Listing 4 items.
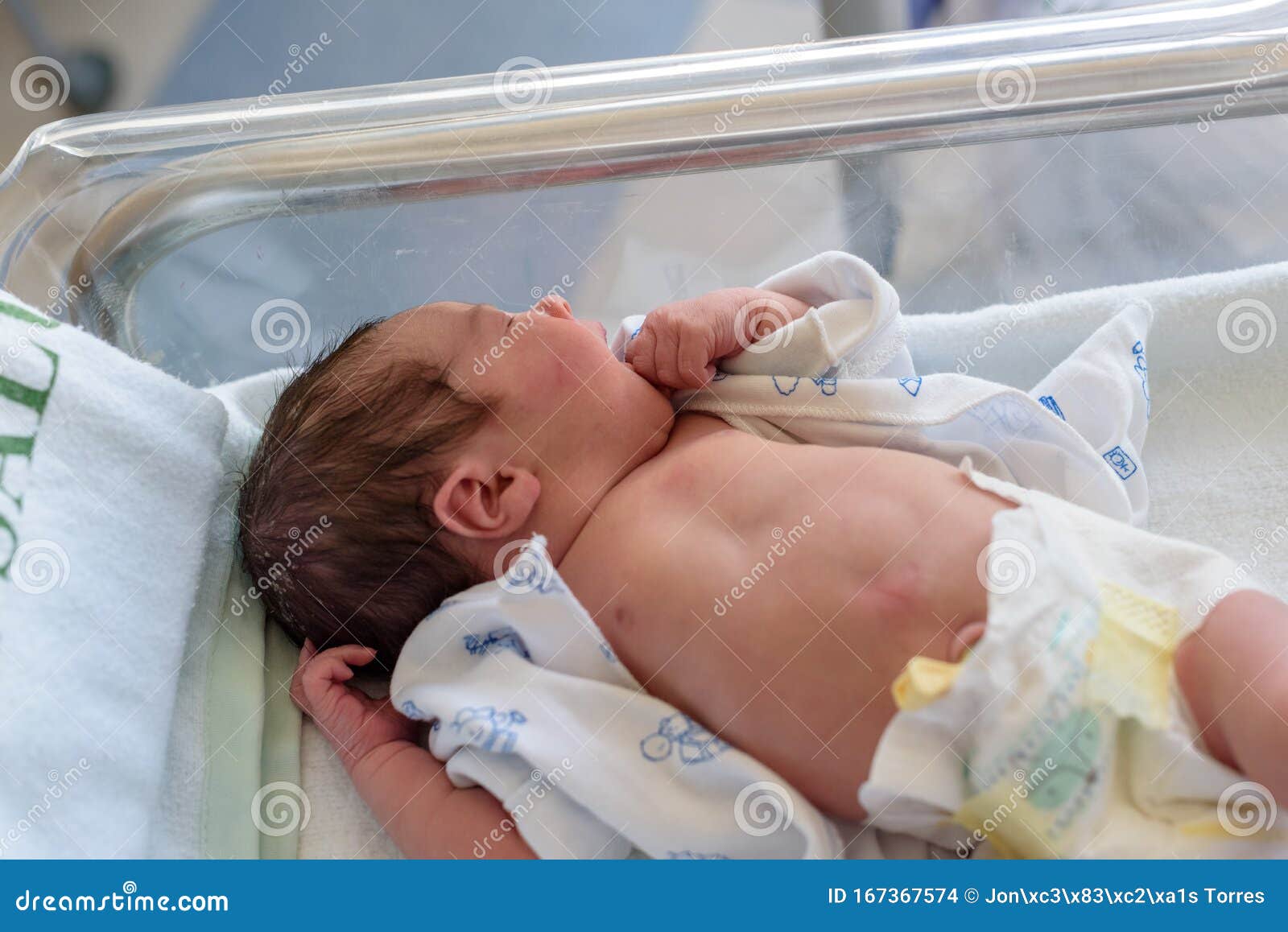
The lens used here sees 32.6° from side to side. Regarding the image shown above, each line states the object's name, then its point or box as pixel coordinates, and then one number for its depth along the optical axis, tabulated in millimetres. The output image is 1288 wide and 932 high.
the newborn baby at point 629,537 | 617
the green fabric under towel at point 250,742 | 651
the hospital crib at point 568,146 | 676
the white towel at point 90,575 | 608
